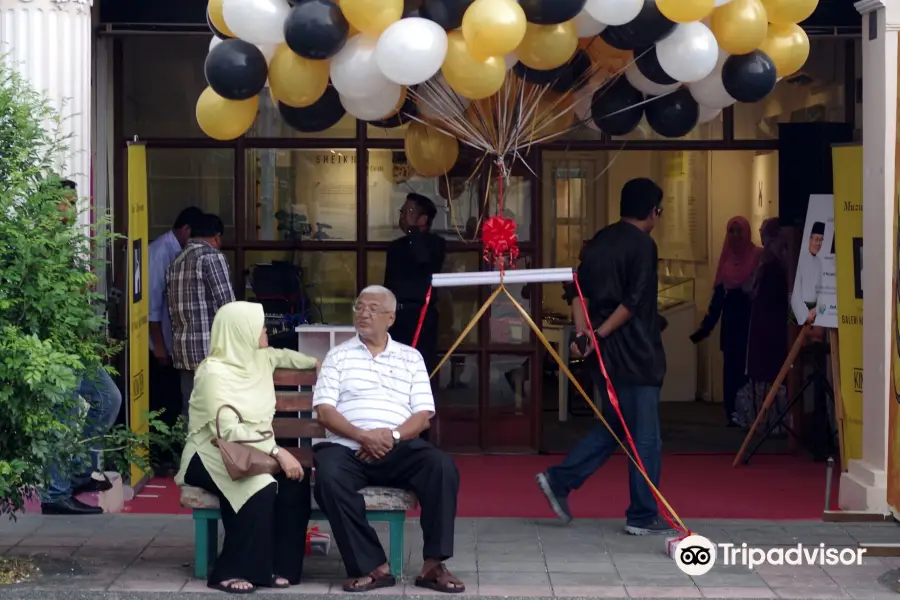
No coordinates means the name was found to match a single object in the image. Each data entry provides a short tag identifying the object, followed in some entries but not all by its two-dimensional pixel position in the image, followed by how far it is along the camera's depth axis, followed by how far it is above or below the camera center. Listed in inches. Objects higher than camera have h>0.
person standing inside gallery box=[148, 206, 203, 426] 354.9 -11.2
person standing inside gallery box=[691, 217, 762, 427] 441.7 -9.2
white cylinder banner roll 279.7 -0.9
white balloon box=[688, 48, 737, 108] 280.8 +36.9
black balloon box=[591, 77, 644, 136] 294.2 +35.6
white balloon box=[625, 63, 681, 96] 284.8 +38.7
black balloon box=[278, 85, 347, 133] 282.0 +32.8
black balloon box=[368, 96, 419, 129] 293.3 +34.0
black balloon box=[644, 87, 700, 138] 290.2 +33.4
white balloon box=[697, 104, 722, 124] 299.6 +34.4
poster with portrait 344.5 +0.9
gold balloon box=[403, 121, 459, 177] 303.7 +27.3
